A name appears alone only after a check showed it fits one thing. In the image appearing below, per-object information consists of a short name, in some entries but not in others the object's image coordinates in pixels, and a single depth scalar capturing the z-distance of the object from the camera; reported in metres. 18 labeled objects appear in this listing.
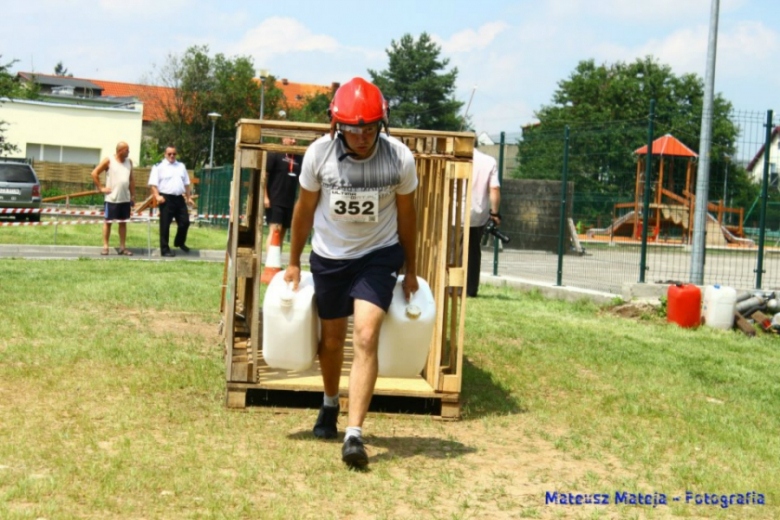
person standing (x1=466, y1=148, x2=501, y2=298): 11.95
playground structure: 13.55
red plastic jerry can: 11.63
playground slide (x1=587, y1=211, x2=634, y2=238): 13.98
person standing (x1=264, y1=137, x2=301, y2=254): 11.70
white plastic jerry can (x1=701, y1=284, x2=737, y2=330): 11.48
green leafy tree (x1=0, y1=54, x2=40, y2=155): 34.03
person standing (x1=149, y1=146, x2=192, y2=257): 18.33
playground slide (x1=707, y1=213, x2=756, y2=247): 13.48
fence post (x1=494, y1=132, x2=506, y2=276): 16.14
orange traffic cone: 10.23
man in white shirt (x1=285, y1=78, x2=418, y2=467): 5.38
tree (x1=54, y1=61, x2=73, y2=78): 160.12
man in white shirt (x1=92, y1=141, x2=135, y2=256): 17.62
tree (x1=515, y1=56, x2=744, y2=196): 13.55
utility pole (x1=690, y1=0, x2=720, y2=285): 13.14
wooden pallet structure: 6.51
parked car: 29.25
